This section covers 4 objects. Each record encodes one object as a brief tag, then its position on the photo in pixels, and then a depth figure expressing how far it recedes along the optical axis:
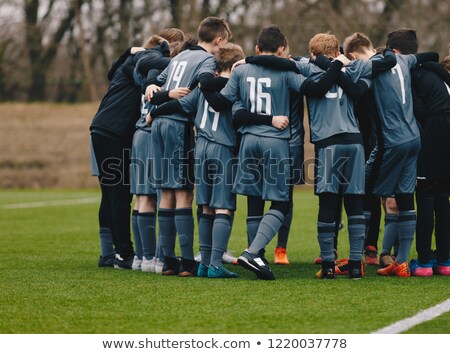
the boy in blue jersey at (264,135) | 14.21
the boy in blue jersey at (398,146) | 14.55
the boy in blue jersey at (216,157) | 14.56
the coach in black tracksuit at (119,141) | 16.59
